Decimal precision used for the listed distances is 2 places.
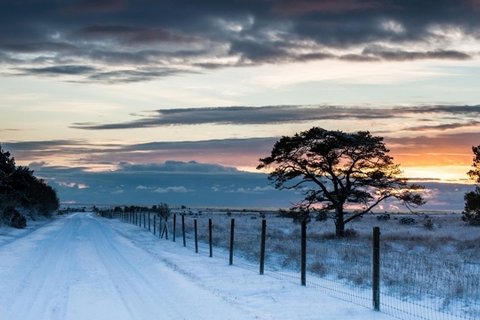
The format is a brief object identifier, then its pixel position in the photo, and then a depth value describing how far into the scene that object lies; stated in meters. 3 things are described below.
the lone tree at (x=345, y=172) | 39.53
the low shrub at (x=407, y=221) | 74.44
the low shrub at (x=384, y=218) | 96.06
